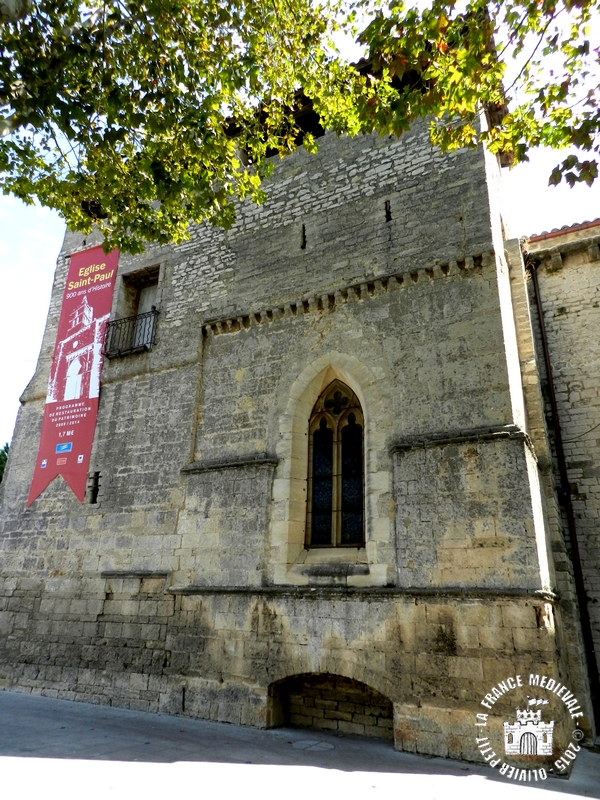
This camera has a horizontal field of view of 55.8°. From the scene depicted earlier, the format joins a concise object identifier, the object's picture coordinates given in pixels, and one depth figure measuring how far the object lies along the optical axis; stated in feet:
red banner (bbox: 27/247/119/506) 33.19
